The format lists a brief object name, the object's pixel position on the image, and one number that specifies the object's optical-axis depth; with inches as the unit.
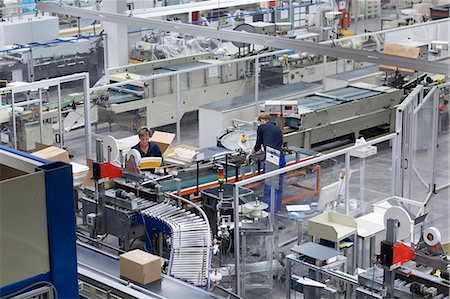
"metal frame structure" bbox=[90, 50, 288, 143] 592.0
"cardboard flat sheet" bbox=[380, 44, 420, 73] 636.4
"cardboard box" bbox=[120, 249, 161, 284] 324.9
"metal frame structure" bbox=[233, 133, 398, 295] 366.5
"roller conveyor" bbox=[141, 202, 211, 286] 338.5
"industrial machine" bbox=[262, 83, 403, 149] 558.6
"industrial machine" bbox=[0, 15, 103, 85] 686.4
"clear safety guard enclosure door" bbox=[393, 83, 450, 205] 464.2
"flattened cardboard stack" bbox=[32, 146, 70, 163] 457.4
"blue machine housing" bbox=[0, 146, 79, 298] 202.6
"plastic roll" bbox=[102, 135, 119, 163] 413.0
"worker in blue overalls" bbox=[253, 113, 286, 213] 489.5
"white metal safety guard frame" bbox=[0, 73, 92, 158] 495.7
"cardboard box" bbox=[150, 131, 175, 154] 504.6
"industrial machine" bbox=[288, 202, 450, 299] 300.2
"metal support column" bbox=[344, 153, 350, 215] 429.6
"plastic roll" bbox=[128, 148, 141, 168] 419.1
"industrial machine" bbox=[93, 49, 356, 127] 609.8
